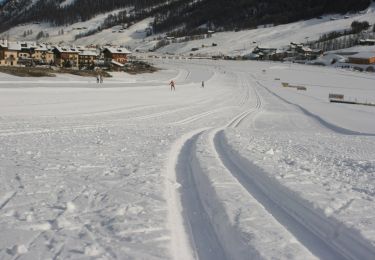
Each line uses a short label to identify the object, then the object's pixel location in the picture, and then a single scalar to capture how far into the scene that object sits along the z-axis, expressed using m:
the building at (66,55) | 104.64
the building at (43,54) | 106.07
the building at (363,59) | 127.69
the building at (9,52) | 88.75
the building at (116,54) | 117.75
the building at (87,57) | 108.69
